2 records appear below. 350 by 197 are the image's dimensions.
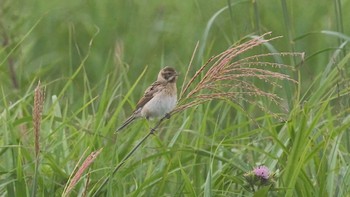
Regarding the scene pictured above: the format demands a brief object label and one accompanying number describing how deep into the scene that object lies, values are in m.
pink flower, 10.03
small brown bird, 12.06
